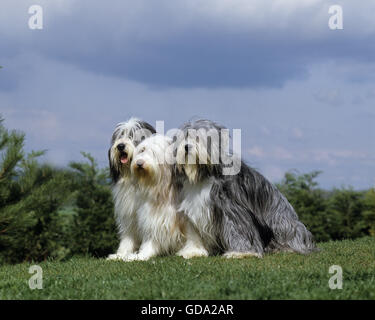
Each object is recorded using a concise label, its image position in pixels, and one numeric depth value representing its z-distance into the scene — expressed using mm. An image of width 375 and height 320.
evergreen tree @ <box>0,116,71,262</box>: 9523
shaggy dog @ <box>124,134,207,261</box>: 6965
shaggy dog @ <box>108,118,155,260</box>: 7242
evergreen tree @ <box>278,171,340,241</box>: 12508
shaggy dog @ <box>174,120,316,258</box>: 6844
